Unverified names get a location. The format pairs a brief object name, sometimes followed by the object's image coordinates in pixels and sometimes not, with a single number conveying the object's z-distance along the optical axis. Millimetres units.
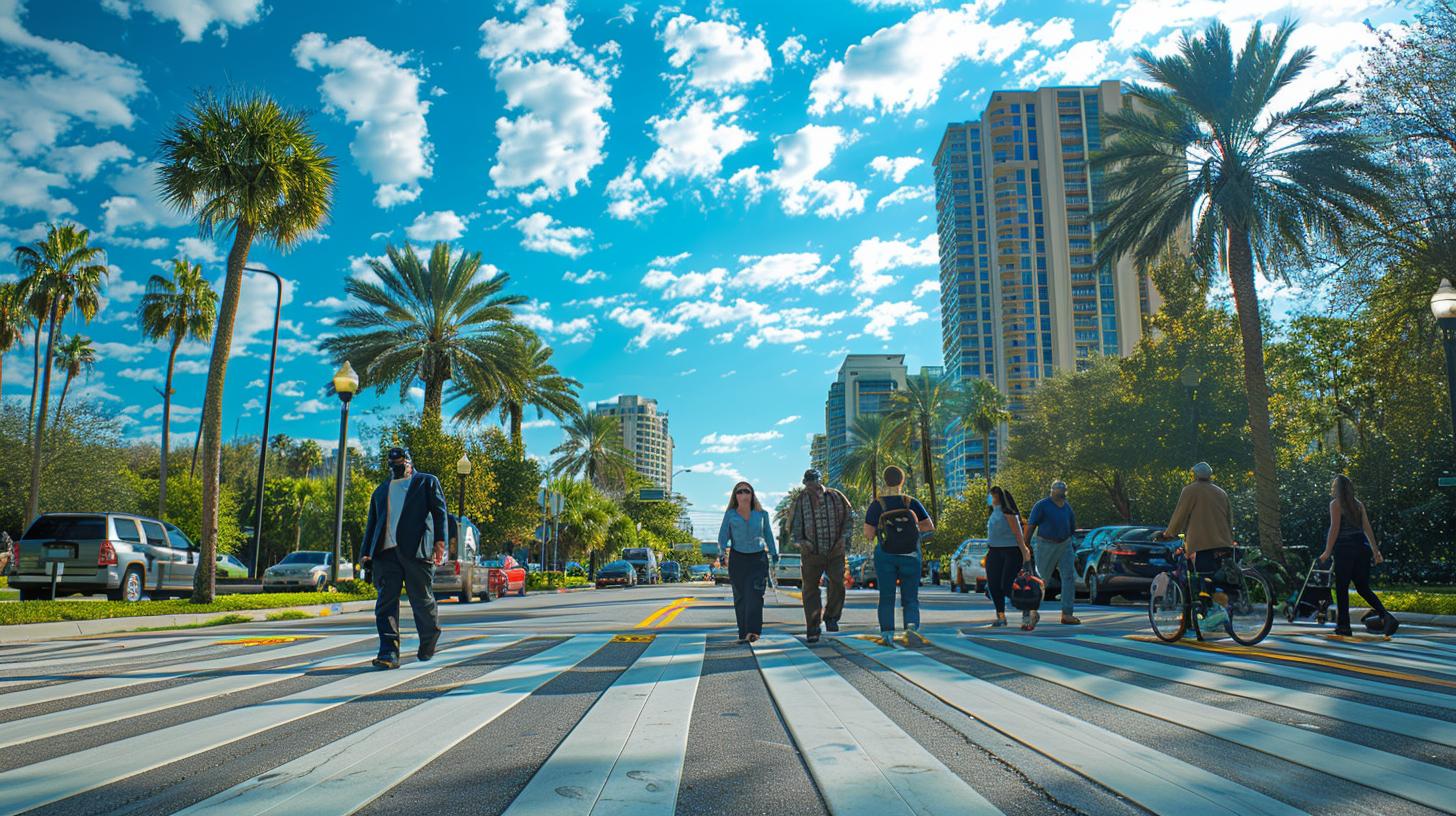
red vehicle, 24672
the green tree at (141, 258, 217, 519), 41906
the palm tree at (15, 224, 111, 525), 35094
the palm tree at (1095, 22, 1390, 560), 20672
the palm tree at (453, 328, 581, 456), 33219
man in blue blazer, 7512
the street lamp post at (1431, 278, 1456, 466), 14203
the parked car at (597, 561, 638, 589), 40969
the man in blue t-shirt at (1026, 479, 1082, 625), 12016
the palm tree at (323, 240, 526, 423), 31125
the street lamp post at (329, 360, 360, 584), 19844
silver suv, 17000
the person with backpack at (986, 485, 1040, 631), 11258
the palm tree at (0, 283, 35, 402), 35156
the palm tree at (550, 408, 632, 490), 62469
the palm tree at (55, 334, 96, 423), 48844
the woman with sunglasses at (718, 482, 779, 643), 9422
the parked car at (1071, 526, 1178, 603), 17047
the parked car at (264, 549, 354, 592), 26797
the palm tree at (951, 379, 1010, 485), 59438
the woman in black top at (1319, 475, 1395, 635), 9586
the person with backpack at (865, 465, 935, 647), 9047
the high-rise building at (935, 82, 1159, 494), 122562
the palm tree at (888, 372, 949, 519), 55125
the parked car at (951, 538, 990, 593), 25886
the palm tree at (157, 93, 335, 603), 17766
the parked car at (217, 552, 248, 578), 28416
